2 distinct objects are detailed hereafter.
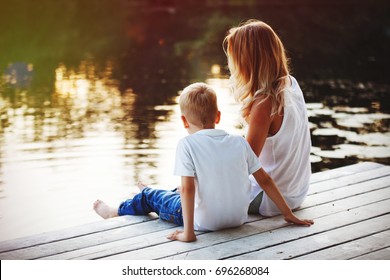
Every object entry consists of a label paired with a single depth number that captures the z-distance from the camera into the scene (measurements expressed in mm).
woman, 3217
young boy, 3014
